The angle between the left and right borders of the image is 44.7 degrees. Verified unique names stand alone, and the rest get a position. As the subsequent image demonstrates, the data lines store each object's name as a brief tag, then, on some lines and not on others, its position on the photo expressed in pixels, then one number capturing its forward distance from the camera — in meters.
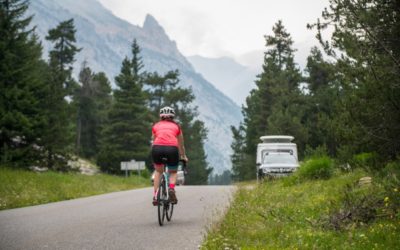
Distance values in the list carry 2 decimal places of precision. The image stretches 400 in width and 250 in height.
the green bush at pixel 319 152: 17.98
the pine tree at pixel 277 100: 48.16
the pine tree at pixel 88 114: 76.00
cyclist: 9.55
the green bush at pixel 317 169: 16.06
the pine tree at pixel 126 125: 58.80
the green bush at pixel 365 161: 9.15
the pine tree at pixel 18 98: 29.41
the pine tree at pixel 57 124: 32.62
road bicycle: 9.35
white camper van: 23.80
